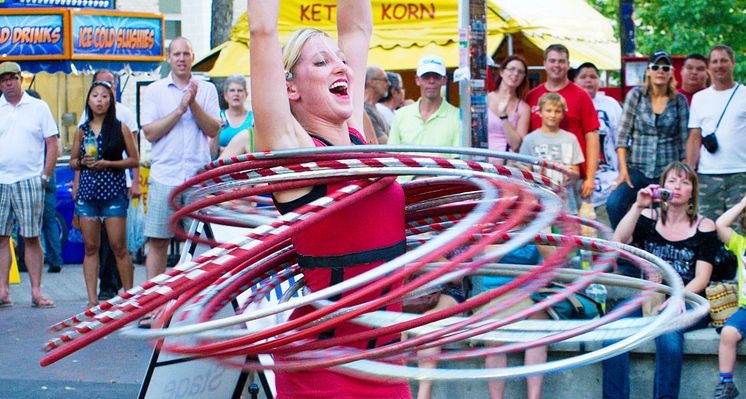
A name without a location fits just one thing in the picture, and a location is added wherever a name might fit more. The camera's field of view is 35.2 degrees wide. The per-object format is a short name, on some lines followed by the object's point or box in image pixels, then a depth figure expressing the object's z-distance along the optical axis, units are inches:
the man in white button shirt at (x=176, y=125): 367.9
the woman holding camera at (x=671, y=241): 266.2
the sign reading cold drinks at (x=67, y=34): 631.2
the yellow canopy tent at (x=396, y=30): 634.2
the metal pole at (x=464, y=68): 333.7
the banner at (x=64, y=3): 749.3
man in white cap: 344.8
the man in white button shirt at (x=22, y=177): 415.8
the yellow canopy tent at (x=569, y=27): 653.3
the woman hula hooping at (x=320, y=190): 143.5
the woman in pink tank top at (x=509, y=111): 356.2
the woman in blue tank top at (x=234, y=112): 387.9
